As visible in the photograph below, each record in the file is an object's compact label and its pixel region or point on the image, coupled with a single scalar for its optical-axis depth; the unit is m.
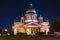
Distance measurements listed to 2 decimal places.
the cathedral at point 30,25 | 55.85
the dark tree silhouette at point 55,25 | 44.78
